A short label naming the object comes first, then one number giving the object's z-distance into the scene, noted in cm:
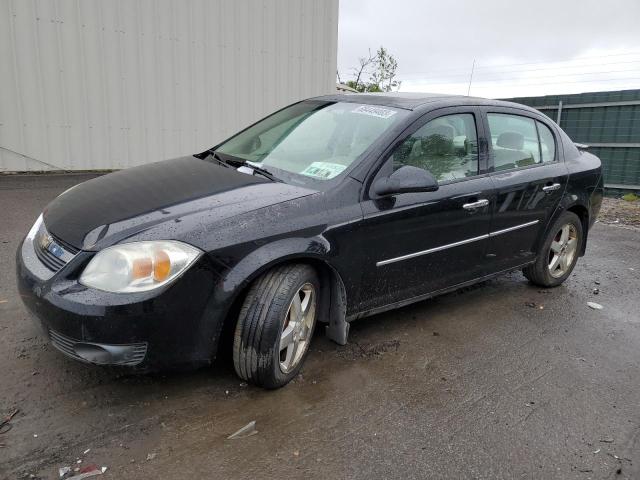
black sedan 247
